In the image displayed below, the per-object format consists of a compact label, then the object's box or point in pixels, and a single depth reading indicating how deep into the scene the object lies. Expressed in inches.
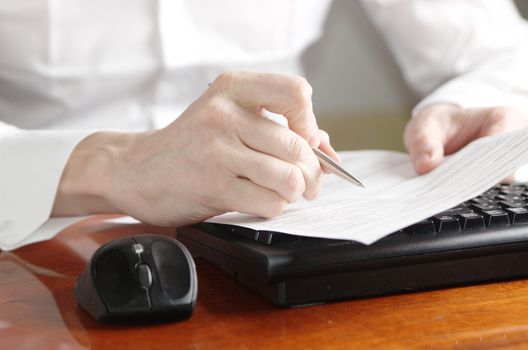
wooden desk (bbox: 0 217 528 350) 20.5
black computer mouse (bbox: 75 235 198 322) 20.9
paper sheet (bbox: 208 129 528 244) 22.3
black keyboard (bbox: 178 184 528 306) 21.6
